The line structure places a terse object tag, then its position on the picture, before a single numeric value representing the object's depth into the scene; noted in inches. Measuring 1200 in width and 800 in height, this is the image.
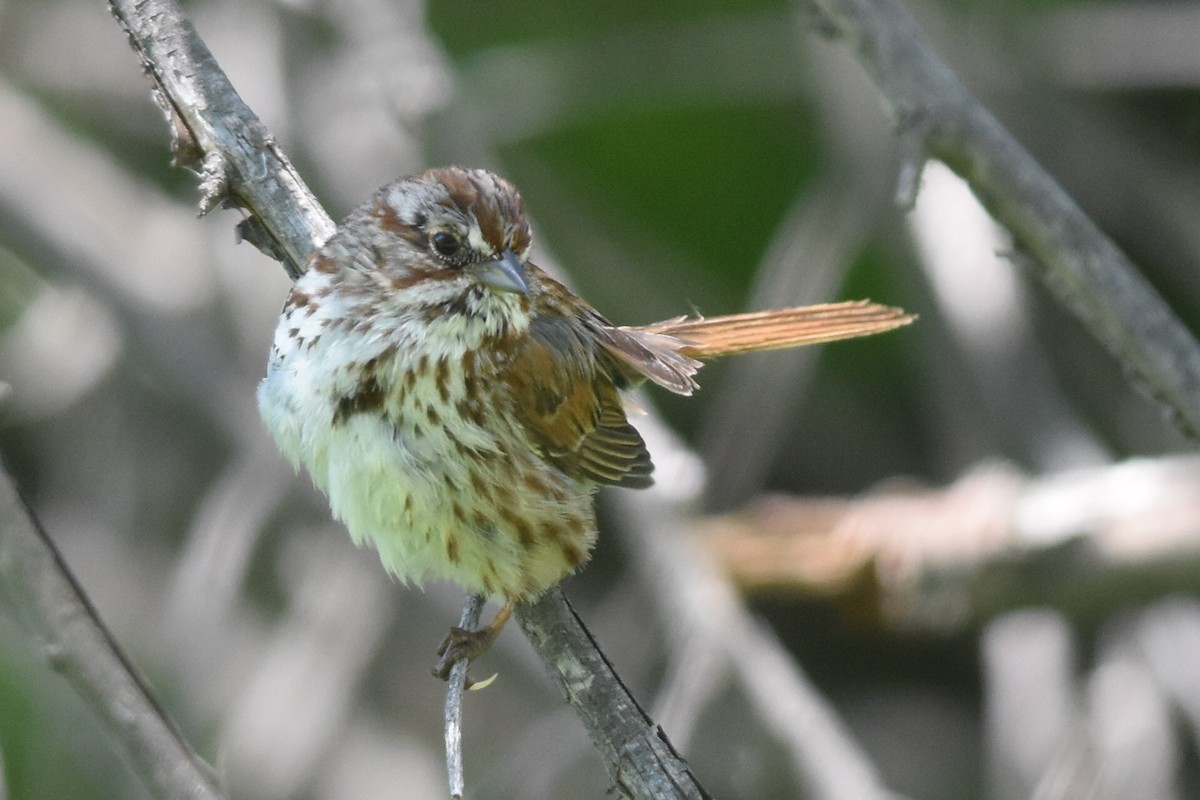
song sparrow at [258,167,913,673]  207.6
